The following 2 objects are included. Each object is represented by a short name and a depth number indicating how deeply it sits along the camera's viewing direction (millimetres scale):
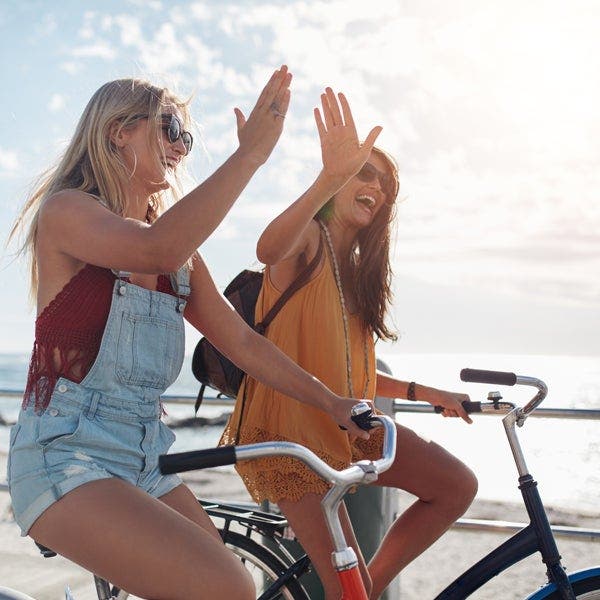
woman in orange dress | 2270
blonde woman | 1655
